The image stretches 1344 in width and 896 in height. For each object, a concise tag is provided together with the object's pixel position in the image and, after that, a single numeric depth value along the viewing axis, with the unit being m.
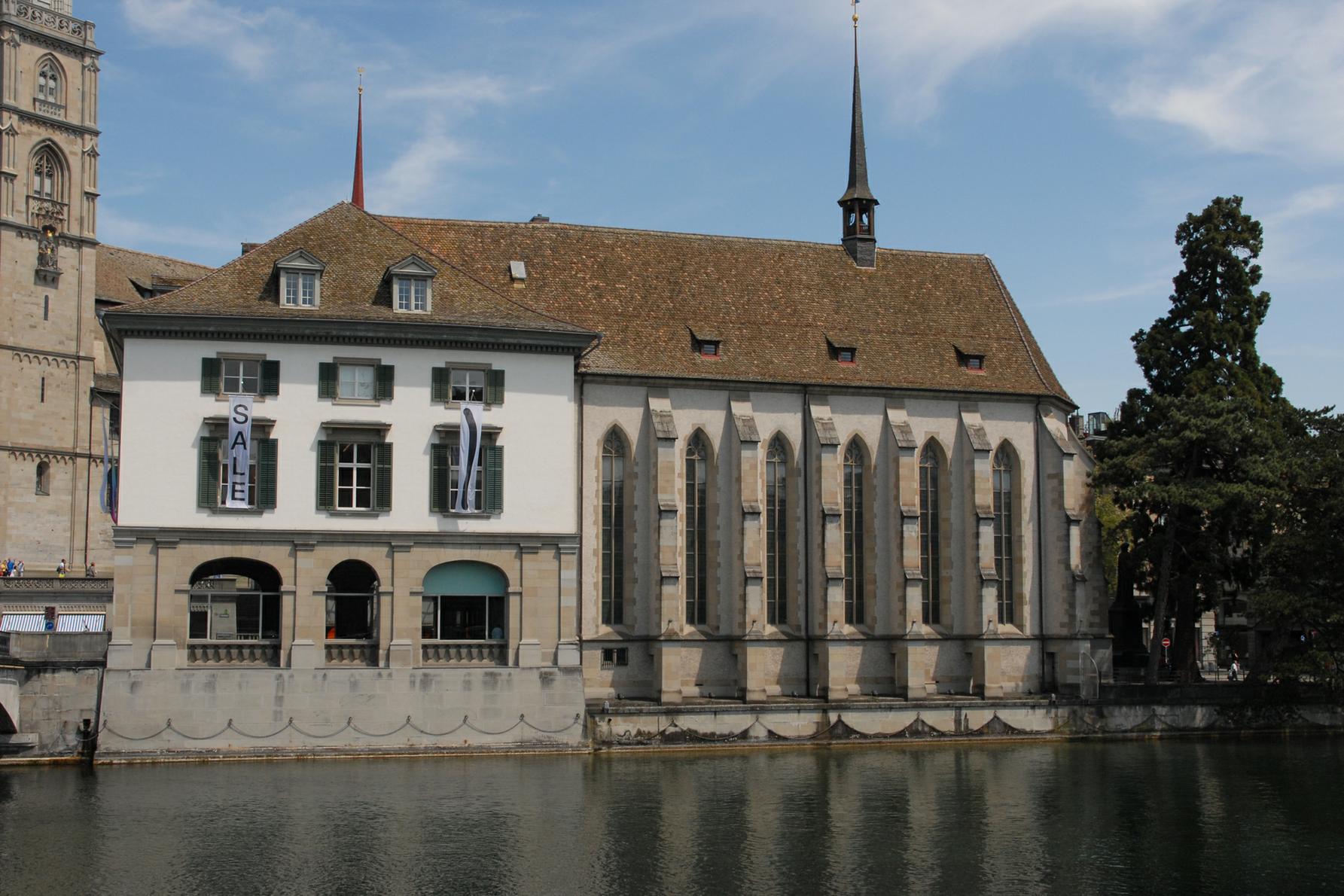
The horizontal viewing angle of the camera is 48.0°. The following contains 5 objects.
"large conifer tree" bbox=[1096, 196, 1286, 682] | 60.19
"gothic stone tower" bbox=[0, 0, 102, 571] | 84.12
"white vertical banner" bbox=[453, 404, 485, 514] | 52.41
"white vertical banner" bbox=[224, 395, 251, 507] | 50.75
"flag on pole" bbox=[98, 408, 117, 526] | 52.25
